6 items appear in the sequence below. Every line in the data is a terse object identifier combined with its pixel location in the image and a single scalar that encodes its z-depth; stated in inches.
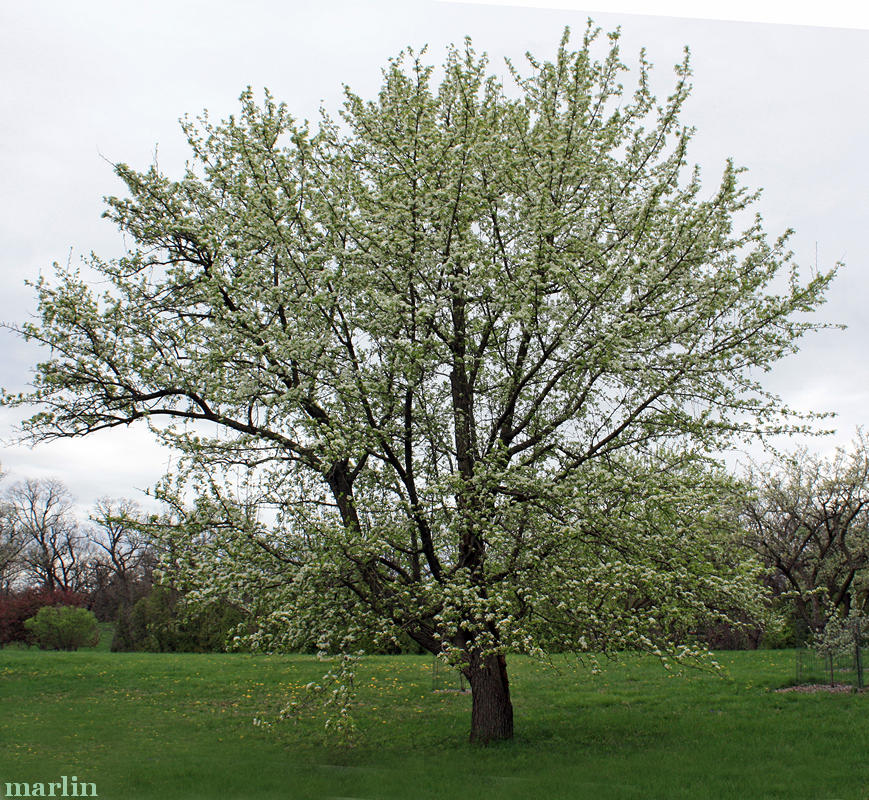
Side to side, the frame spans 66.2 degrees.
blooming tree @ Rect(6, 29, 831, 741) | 376.2
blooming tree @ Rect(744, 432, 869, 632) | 859.4
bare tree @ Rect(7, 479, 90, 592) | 2511.1
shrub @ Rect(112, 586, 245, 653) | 1253.7
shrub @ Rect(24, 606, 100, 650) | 1401.3
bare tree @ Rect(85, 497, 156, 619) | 1705.2
